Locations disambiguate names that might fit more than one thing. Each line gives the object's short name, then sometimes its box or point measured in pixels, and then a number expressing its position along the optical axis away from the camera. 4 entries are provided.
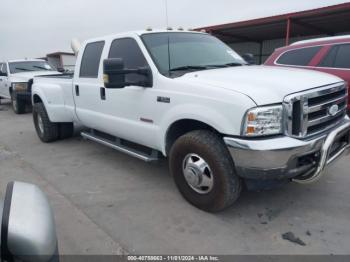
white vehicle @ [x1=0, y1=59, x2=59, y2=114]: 10.64
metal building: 12.88
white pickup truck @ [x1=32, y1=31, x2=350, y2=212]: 2.68
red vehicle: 5.37
